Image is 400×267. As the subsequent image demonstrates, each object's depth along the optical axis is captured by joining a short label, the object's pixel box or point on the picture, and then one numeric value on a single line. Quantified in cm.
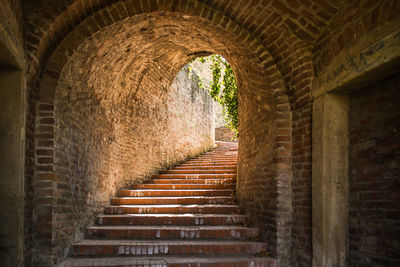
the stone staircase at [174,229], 445
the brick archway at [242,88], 398
